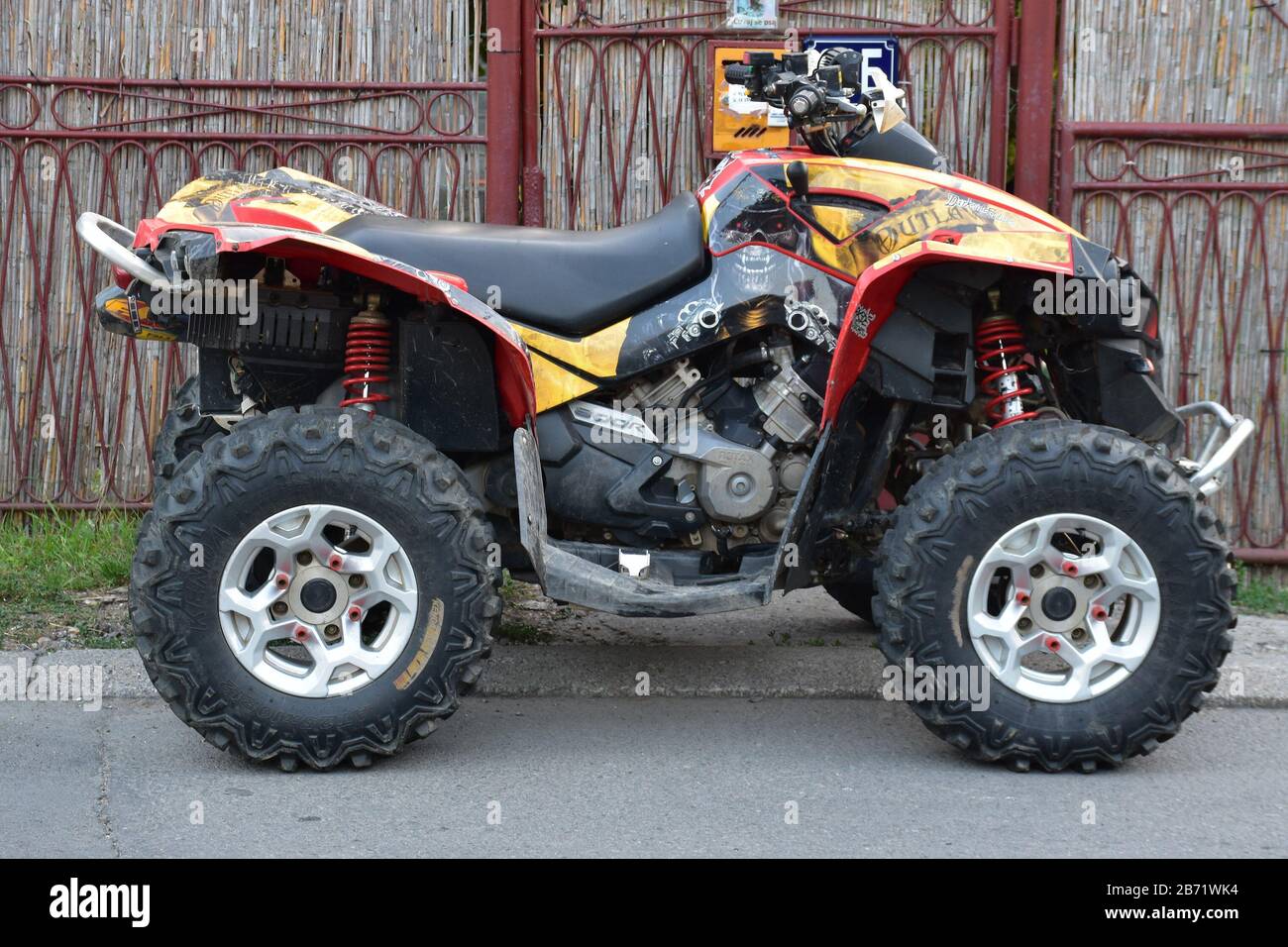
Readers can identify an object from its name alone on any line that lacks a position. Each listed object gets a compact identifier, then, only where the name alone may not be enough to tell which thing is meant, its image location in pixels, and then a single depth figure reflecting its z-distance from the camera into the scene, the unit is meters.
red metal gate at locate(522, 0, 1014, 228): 6.80
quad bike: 4.42
